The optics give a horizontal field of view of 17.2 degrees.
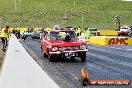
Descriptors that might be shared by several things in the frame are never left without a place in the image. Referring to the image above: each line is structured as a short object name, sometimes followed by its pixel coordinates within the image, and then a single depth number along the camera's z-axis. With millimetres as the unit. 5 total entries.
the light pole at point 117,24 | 79950
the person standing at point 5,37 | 28688
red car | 18953
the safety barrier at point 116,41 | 41438
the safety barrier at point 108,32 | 75362
